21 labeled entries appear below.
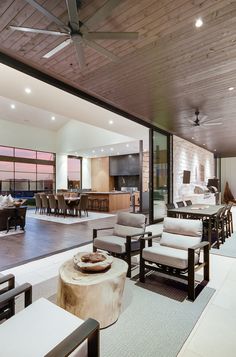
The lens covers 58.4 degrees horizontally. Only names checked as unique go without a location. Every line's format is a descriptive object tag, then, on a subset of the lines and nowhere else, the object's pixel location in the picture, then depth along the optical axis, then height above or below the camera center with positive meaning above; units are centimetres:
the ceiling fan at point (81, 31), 180 +150
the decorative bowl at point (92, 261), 207 -79
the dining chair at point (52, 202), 845 -68
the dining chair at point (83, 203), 812 -70
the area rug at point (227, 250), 394 -129
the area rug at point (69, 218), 730 -124
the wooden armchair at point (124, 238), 302 -84
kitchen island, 976 -76
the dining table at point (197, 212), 436 -60
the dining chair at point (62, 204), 807 -73
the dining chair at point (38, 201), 928 -70
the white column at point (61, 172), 1302 +81
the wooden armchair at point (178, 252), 247 -87
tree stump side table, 189 -100
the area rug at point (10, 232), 539 -125
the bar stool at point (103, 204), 978 -88
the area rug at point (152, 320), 172 -132
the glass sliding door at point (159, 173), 671 +38
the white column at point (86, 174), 1506 +79
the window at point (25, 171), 1113 +78
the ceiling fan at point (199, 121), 544 +175
